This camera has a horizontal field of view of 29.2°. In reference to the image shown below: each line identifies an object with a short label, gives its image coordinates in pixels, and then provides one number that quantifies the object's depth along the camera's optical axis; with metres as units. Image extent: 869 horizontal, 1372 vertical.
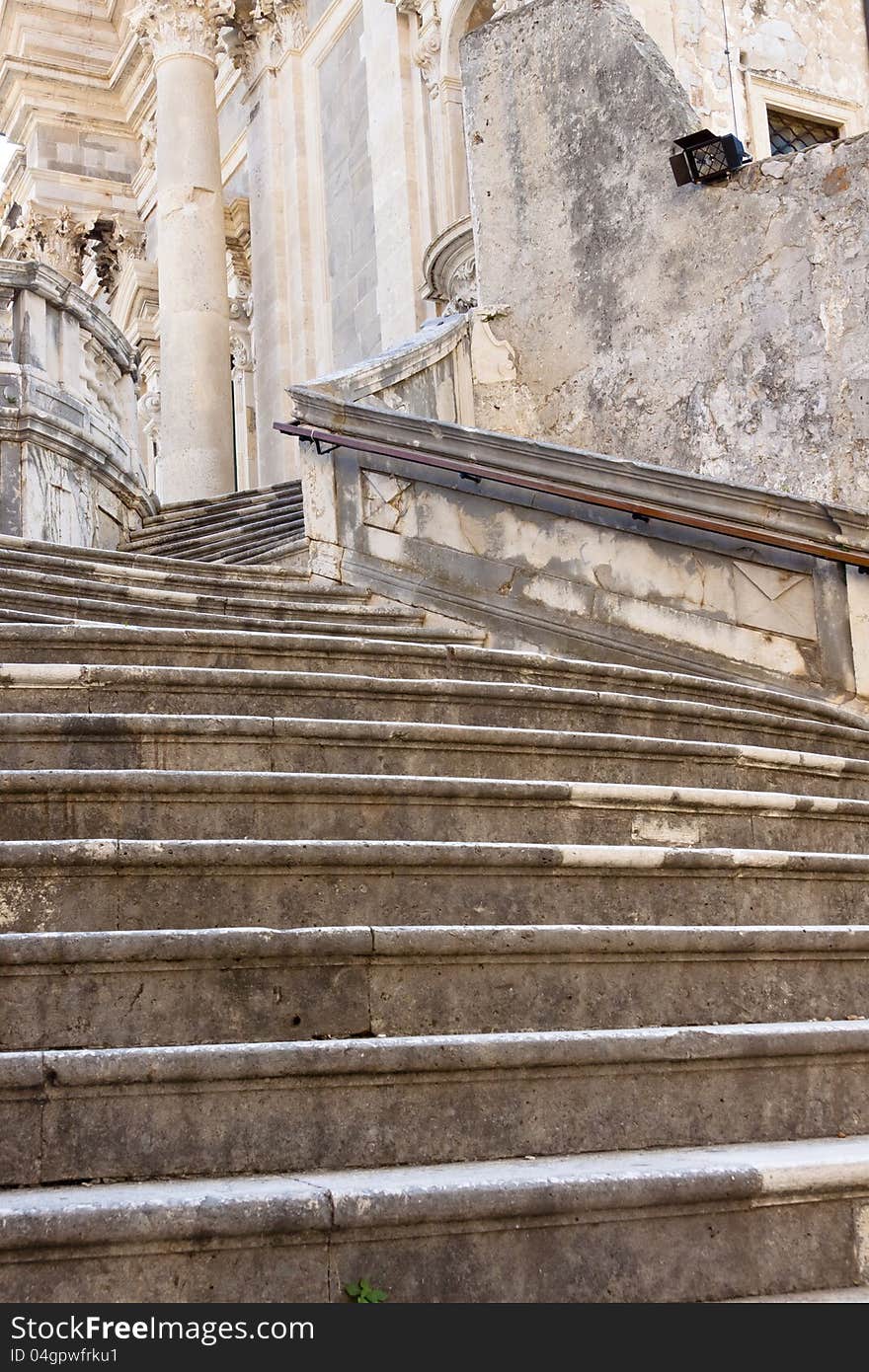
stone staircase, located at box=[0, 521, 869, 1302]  2.73
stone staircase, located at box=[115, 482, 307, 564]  10.26
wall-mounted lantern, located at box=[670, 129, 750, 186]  8.68
